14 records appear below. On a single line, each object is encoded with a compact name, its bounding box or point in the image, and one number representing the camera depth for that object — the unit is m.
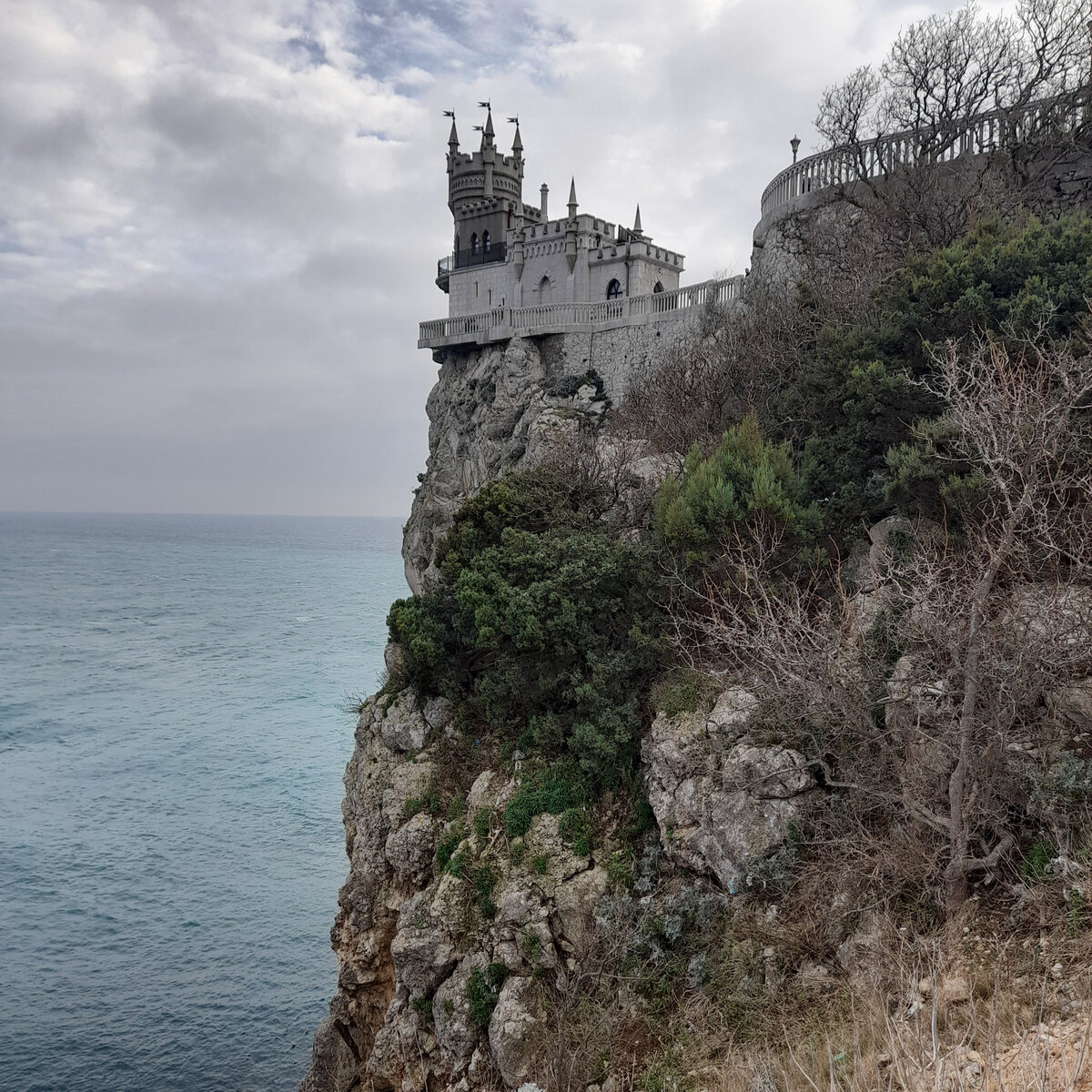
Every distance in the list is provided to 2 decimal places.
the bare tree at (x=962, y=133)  17.67
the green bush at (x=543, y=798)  11.76
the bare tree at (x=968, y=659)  8.19
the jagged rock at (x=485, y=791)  12.48
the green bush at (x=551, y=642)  12.16
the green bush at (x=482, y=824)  12.11
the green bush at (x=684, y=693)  11.45
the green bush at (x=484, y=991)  10.63
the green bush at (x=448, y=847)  12.36
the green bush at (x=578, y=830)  11.20
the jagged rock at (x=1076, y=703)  8.91
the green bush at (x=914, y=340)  13.01
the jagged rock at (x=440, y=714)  14.15
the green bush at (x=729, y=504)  12.72
